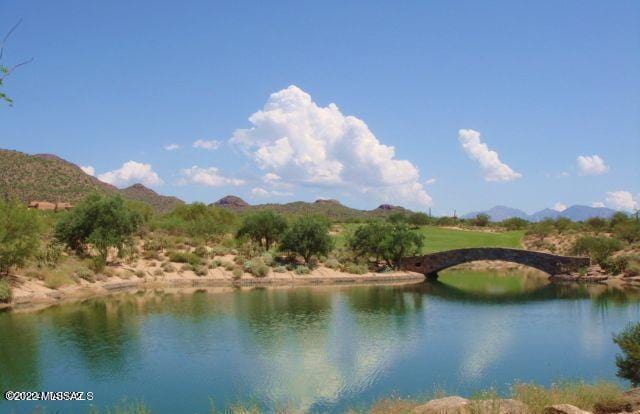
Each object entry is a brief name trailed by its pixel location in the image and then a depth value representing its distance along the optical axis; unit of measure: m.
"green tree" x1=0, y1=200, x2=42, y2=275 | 34.84
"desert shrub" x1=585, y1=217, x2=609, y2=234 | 79.81
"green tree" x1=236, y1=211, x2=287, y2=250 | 60.00
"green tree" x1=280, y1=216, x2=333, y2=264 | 54.94
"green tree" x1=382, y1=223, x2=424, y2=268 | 57.25
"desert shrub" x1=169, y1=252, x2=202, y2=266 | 51.43
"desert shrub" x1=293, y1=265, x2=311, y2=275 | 52.34
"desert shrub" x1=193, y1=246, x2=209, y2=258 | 53.92
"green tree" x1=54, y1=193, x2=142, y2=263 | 47.34
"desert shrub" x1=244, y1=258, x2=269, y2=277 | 50.88
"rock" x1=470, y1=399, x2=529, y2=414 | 10.67
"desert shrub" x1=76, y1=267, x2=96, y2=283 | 41.81
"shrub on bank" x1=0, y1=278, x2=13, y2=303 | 33.31
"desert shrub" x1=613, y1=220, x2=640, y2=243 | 65.19
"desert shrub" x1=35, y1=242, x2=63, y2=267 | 40.33
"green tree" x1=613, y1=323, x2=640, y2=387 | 15.55
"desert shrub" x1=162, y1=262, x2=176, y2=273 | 48.67
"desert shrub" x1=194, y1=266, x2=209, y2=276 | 49.33
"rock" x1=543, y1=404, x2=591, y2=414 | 10.60
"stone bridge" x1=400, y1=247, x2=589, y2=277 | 55.16
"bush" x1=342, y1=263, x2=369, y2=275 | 54.50
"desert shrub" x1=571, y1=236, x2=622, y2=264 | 56.88
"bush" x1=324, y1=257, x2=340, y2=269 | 55.19
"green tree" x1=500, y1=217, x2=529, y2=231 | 108.71
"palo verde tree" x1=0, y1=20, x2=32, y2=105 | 9.26
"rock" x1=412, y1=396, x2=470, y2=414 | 11.37
